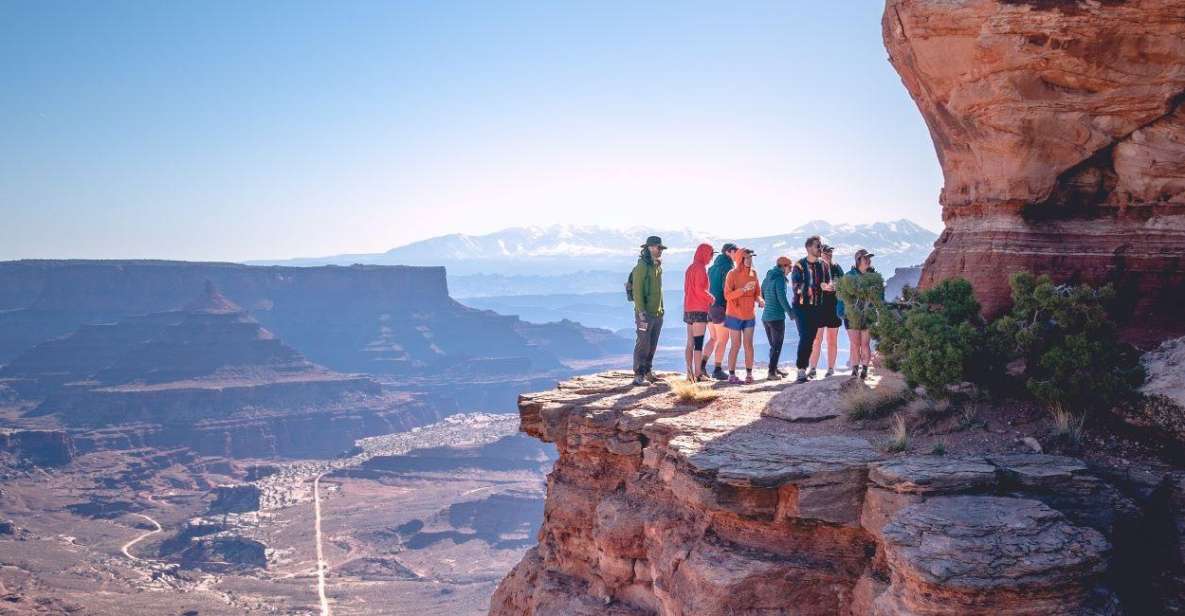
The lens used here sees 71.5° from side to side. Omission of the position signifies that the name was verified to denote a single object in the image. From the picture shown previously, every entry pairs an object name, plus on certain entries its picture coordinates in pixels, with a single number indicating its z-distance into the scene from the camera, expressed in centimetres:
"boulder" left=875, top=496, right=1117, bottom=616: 700
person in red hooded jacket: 1337
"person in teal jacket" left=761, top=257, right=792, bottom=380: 1338
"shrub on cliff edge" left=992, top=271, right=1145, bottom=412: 920
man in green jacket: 1312
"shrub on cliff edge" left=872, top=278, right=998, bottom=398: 991
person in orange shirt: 1345
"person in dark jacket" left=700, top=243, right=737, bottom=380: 1361
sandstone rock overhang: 1067
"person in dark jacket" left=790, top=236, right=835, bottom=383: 1288
